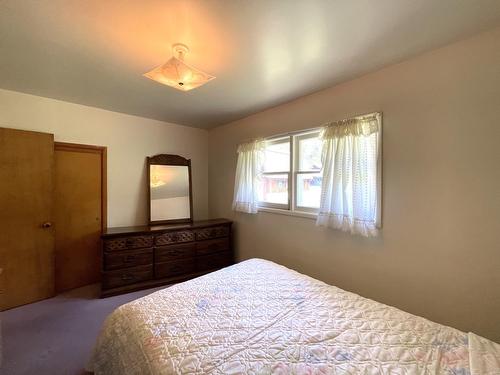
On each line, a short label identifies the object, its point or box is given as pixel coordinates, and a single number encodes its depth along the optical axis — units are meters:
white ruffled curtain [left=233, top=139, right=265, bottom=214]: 2.99
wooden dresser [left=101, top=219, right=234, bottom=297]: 2.57
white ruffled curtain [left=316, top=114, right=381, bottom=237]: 1.90
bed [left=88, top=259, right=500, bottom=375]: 0.88
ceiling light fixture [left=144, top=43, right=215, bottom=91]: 1.50
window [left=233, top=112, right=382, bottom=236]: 1.91
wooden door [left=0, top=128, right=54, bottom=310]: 2.26
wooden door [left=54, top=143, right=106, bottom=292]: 2.70
